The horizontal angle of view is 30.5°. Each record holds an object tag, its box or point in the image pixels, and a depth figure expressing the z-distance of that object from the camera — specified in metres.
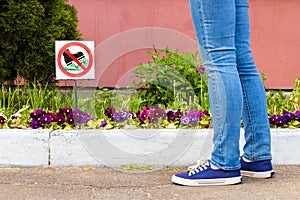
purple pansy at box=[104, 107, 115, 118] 3.79
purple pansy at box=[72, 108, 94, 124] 3.62
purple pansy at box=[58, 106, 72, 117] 3.70
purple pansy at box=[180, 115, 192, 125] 3.62
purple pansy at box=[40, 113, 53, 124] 3.57
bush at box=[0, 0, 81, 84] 4.31
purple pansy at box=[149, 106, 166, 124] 3.68
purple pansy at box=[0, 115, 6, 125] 3.65
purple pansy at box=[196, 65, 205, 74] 4.53
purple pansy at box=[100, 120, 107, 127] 3.57
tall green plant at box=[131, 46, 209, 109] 4.37
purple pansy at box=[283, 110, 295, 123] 3.69
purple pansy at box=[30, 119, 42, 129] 3.55
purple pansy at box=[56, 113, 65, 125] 3.60
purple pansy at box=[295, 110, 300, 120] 3.71
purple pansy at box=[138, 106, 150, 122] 3.68
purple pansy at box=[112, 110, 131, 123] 3.68
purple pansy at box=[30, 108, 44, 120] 3.60
